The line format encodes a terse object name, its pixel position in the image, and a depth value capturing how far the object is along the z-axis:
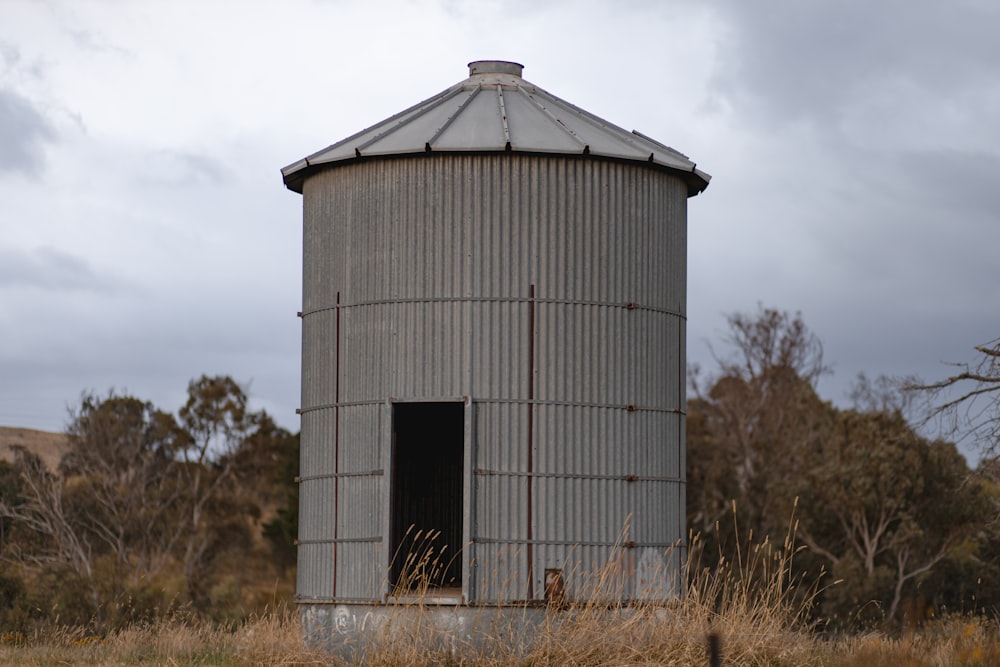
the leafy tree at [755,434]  45.53
